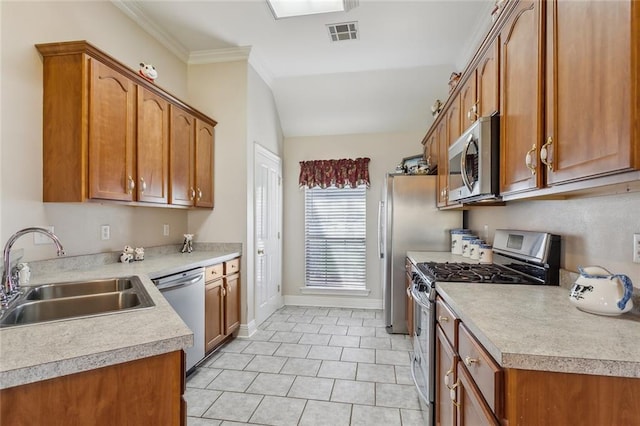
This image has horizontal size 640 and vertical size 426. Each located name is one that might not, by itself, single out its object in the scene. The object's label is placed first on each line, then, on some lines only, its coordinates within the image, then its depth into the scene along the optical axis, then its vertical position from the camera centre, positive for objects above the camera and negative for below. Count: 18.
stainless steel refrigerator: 3.46 -0.13
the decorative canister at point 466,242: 2.91 -0.27
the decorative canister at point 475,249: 2.70 -0.31
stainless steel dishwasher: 2.33 -0.67
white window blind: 4.70 -0.36
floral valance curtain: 4.60 +0.58
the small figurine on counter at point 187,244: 3.33 -0.33
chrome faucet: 1.46 -0.29
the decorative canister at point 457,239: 3.14 -0.26
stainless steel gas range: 1.74 -0.38
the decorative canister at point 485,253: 2.53 -0.32
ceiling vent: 2.99 +1.76
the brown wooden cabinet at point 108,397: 0.87 -0.54
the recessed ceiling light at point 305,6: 2.62 +1.73
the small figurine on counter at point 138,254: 2.74 -0.35
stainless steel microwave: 1.77 +0.32
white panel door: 3.77 -0.26
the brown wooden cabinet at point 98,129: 2.01 +0.58
